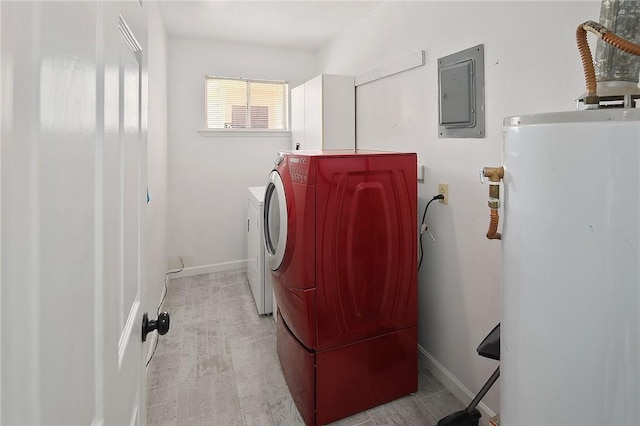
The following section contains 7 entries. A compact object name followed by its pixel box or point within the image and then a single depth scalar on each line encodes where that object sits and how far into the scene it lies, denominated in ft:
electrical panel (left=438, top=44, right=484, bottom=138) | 5.98
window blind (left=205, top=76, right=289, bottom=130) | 13.14
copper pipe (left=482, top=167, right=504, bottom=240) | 2.99
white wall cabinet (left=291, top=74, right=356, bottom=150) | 10.32
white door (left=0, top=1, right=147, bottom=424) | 0.91
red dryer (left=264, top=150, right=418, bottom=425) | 5.75
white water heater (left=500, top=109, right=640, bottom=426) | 2.20
